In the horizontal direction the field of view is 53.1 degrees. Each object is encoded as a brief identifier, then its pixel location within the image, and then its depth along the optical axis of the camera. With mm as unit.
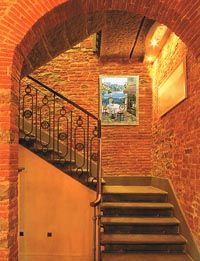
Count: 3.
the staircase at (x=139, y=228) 2783
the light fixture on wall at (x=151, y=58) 4367
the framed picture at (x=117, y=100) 4526
